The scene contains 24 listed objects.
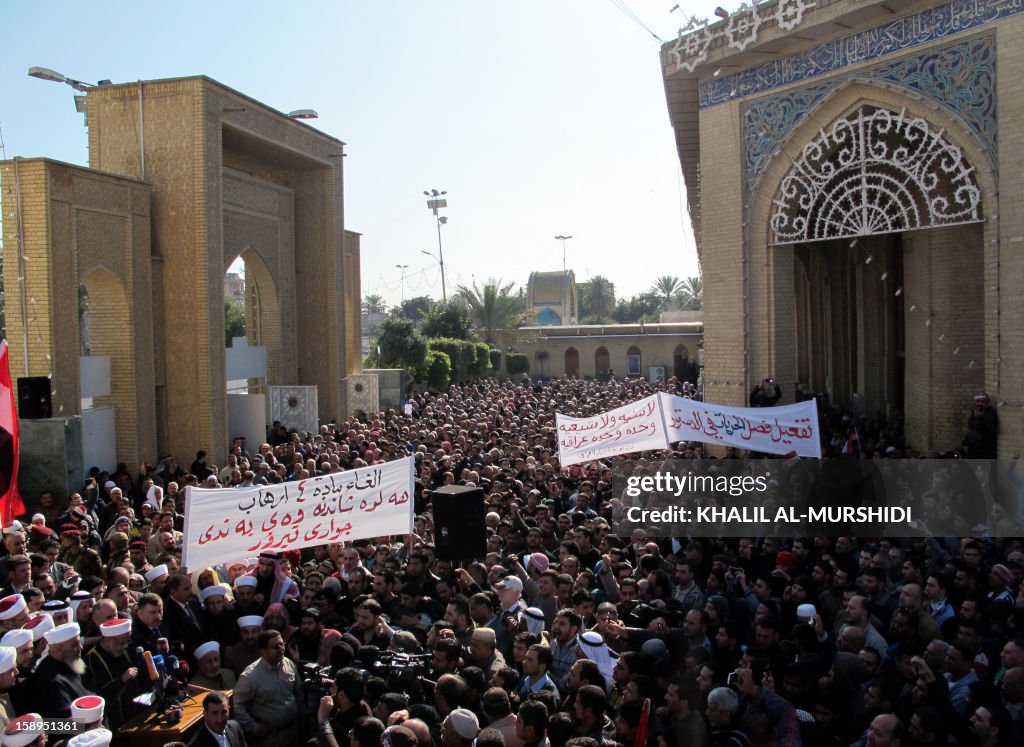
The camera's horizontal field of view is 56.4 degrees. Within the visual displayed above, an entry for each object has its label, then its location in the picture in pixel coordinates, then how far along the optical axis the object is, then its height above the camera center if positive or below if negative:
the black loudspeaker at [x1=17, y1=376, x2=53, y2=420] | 12.34 -0.29
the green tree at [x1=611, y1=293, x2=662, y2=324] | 83.38 +4.61
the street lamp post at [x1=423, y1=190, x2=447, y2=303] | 40.75 +7.00
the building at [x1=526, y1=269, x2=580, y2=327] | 69.38 +4.79
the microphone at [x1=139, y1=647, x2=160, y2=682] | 5.30 -1.64
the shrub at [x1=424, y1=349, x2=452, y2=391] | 30.57 -0.13
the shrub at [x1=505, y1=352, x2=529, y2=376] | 42.22 +0.03
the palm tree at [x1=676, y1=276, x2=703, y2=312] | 73.00 +5.12
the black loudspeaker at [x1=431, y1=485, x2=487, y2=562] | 7.20 -1.21
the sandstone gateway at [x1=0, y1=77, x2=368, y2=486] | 13.00 +1.93
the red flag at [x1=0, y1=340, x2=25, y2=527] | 7.40 -0.54
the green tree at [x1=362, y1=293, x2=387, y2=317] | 105.71 +6.98
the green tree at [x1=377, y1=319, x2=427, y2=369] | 30.09 +0.64
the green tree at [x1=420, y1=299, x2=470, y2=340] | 36.03 +1.58
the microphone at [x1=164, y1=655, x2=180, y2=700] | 5.30 -1.74
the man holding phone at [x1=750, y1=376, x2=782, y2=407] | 12.69 -0.49
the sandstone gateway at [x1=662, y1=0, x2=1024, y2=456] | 10.55 +2.37
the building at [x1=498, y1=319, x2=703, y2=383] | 43.62 +0.61
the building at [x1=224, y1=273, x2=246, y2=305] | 85.94 +8.15
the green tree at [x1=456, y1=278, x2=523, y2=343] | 41.06 +2.48
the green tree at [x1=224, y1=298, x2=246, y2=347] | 51.22 +2.71
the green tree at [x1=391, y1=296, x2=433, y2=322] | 100.71 +6.48
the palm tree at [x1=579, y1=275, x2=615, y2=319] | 81.75 +5.57
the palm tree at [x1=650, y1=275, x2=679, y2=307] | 81.75 +6.23
